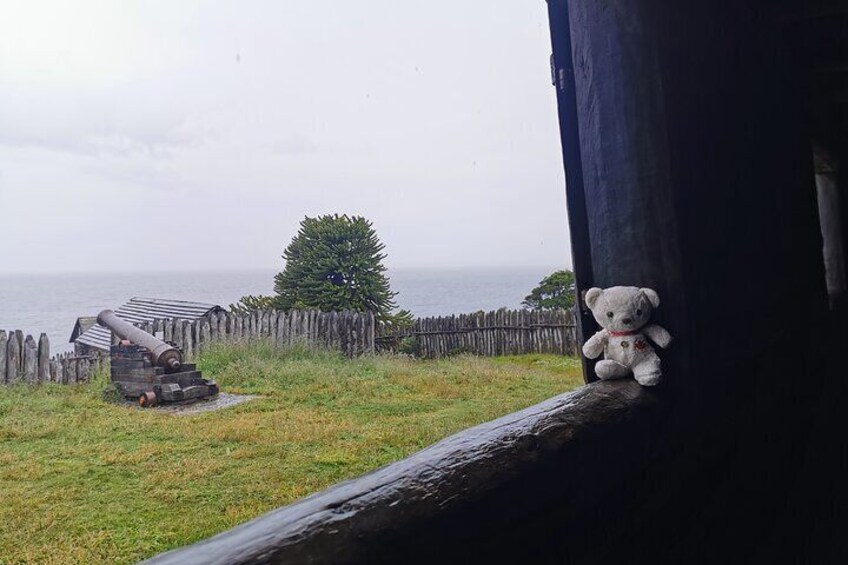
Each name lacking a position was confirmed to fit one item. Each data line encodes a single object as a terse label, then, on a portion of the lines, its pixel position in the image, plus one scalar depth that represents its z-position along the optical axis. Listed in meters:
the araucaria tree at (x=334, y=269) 7.69
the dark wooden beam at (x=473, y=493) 0.34
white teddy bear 0.76
